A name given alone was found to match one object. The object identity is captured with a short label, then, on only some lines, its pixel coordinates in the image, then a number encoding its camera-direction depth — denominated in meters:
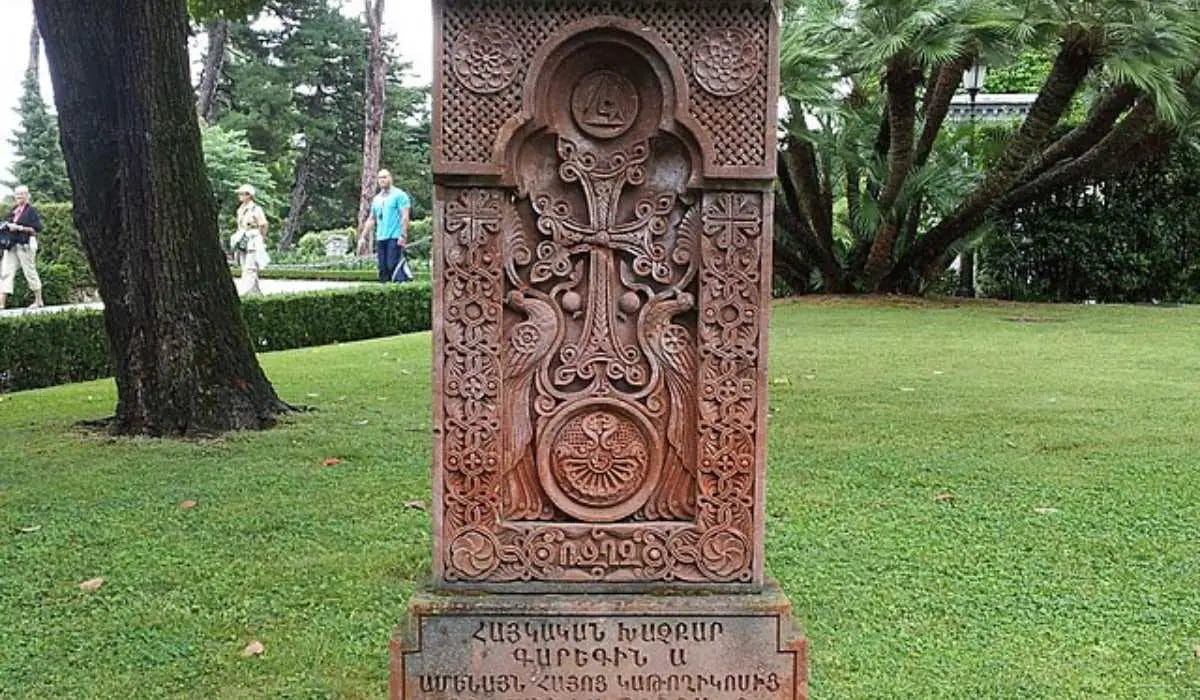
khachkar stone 2.91
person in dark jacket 16.84
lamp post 16.52
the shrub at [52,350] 10.96
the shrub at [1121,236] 17.12
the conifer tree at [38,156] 33.09
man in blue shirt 16.92
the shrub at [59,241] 21.94
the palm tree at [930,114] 13.31
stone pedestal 3.03
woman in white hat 17.02
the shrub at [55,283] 20.28
